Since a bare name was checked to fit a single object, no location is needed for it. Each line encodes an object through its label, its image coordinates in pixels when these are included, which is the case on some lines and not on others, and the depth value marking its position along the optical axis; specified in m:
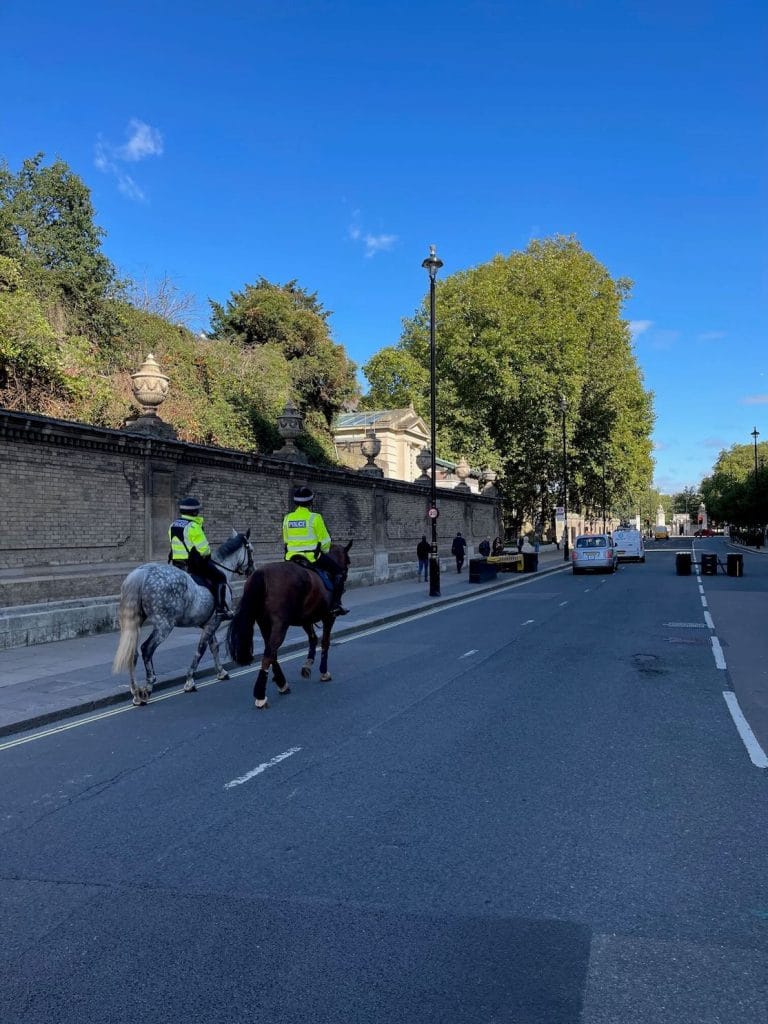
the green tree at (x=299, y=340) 46.03
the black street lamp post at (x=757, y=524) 70.46
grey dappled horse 8.70
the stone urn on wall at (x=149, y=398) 15.86
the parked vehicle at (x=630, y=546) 42.38
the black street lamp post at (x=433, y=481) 20.80
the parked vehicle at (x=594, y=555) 33.62
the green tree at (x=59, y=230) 28.94
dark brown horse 8.62
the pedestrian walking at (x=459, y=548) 32.52
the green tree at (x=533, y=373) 43.00
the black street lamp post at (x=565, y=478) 41.97
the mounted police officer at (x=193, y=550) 9.70
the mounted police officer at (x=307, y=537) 9.89
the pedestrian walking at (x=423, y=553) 27.31
